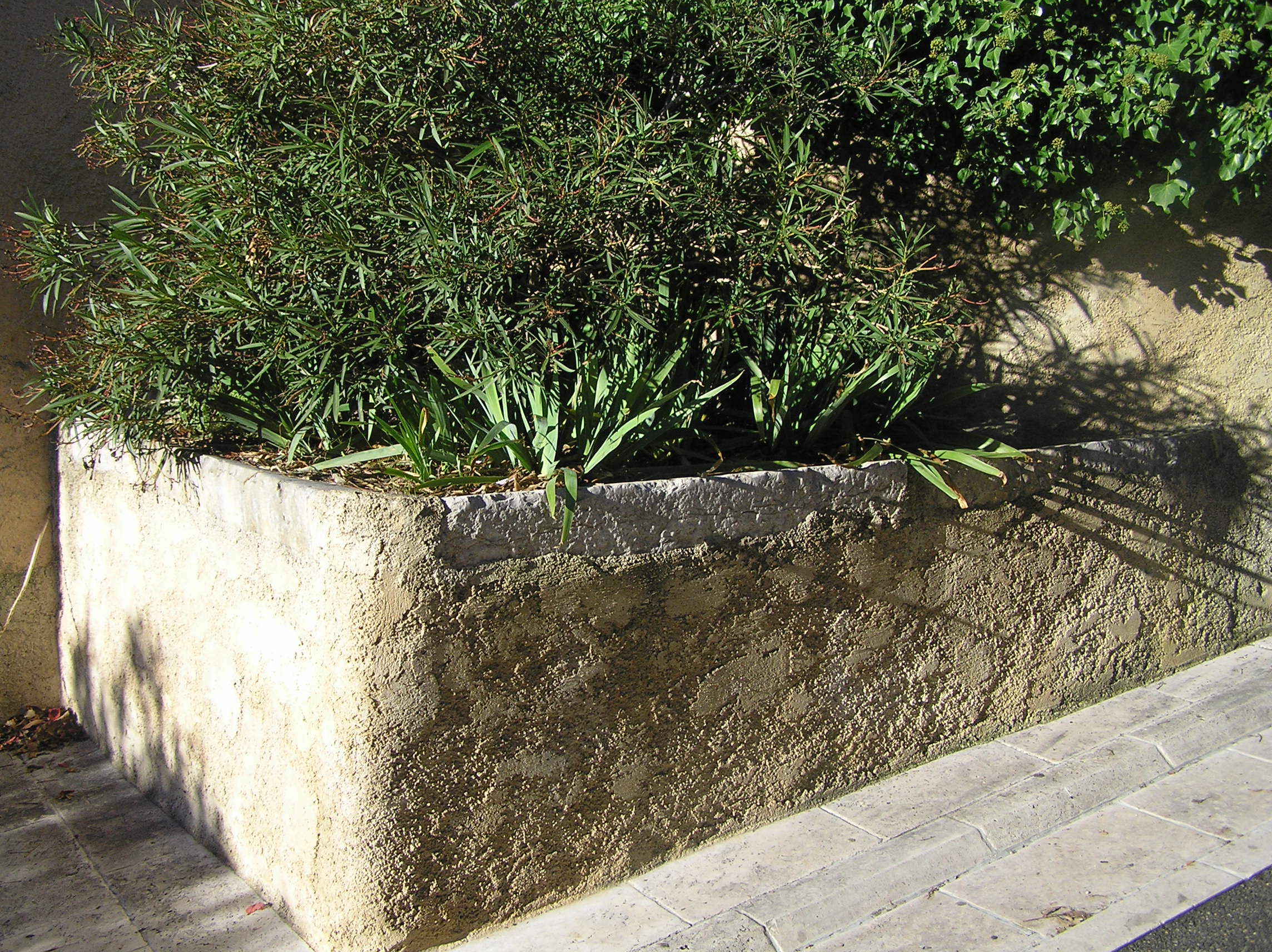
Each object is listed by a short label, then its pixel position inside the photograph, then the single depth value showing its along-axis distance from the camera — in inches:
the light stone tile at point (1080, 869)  123.3
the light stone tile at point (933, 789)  141.6
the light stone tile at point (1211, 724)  161.6
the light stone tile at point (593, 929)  115.6
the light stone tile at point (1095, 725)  161.3
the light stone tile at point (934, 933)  116.0
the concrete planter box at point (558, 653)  112.4
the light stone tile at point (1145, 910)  116.6
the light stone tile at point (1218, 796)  142.6
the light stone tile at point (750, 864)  123.8
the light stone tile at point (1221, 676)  180.7
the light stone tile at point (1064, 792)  139.7
